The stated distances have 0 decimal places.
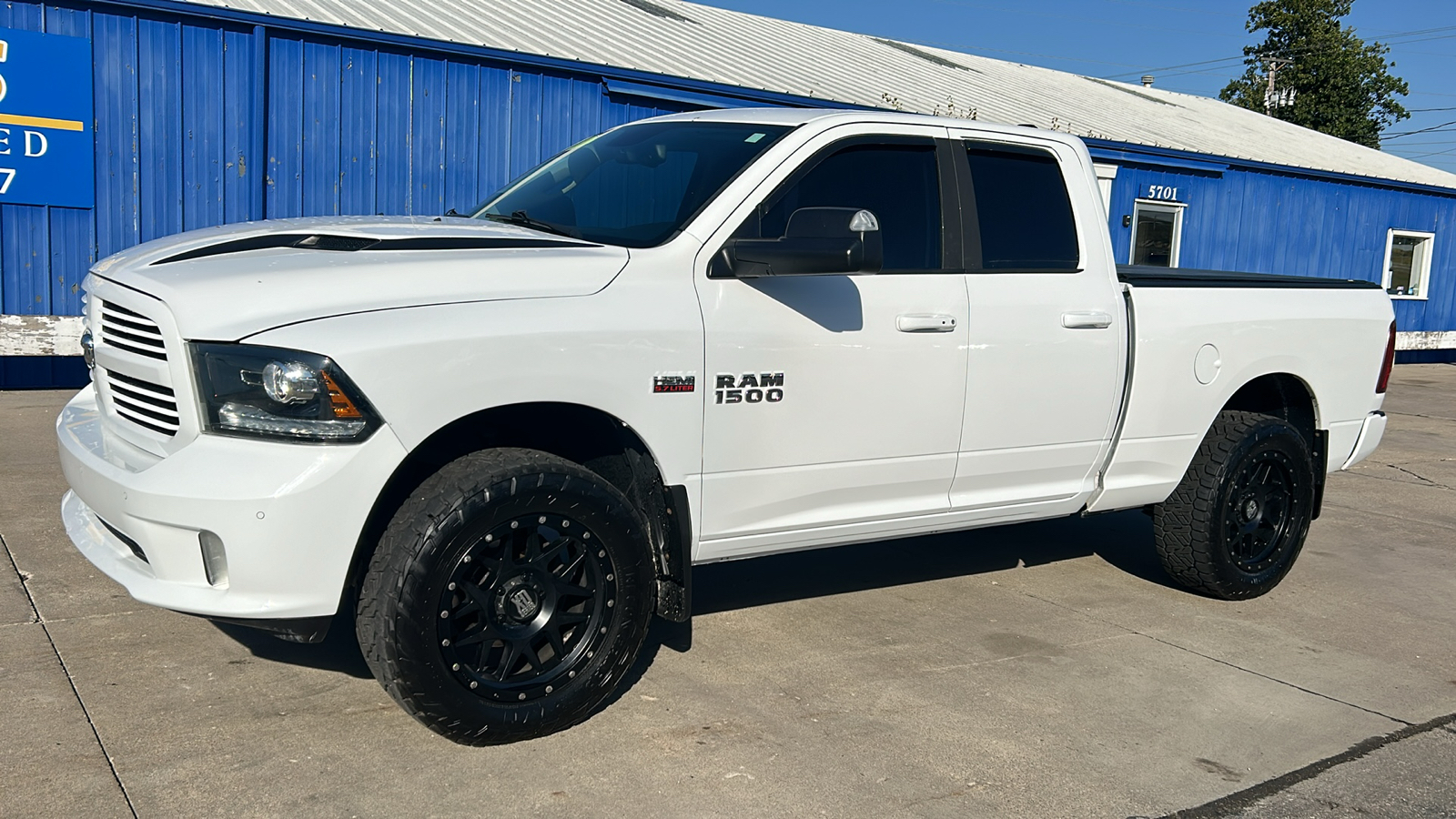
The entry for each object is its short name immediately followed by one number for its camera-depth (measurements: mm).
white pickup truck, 3154
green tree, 43812
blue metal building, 9516
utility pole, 43844
